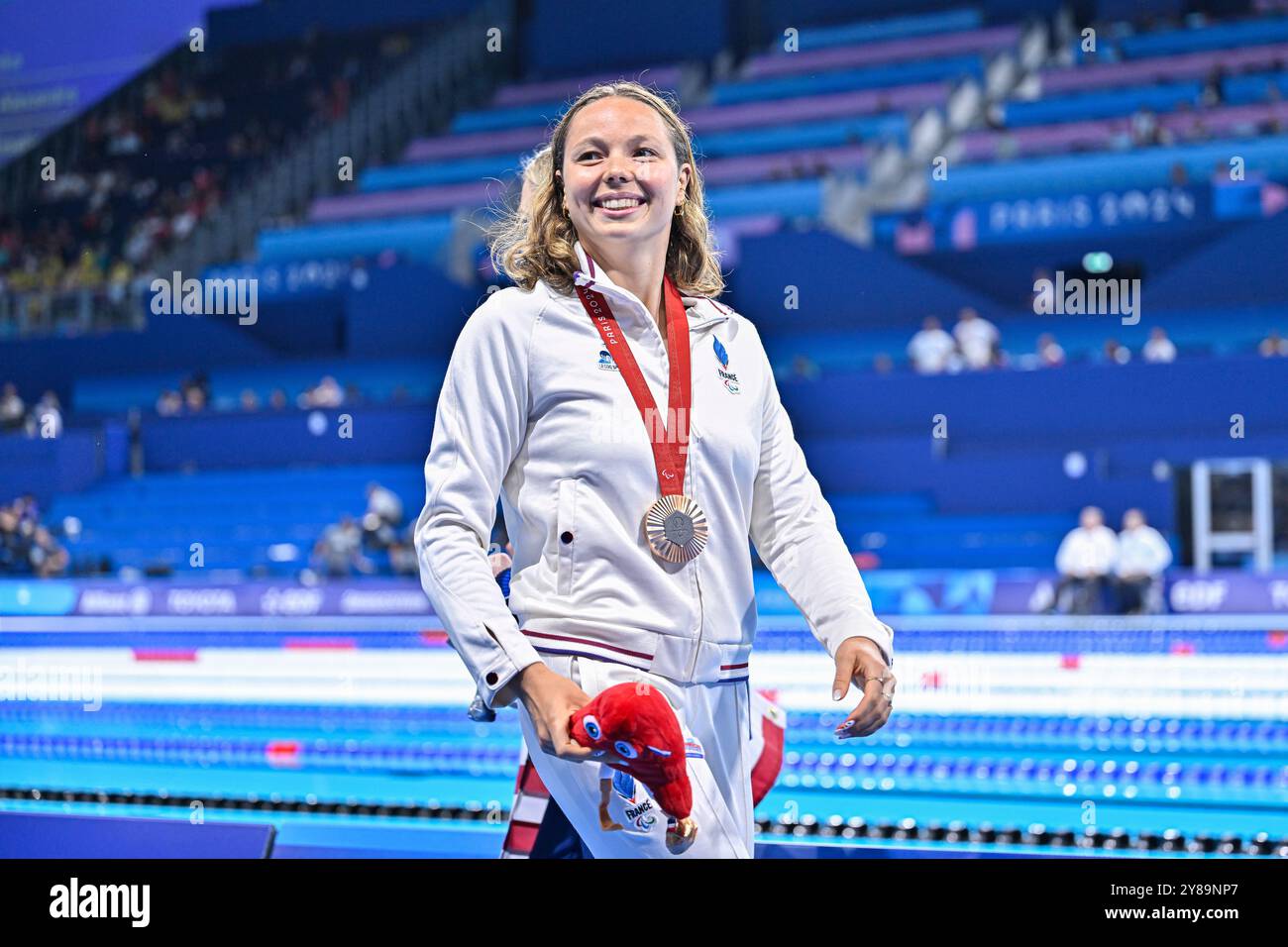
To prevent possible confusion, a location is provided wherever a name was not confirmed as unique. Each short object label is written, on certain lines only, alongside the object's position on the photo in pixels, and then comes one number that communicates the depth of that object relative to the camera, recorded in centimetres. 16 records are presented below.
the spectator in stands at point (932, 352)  1015
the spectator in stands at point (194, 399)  1169
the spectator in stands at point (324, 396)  1140
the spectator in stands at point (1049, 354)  964
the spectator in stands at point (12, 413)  1130
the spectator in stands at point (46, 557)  928
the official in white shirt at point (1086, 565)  783
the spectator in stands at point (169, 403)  1177
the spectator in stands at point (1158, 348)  935
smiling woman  149
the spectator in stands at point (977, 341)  1008
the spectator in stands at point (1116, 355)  947
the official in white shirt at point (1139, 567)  783
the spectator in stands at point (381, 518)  948
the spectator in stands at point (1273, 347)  909
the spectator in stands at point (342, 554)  920
